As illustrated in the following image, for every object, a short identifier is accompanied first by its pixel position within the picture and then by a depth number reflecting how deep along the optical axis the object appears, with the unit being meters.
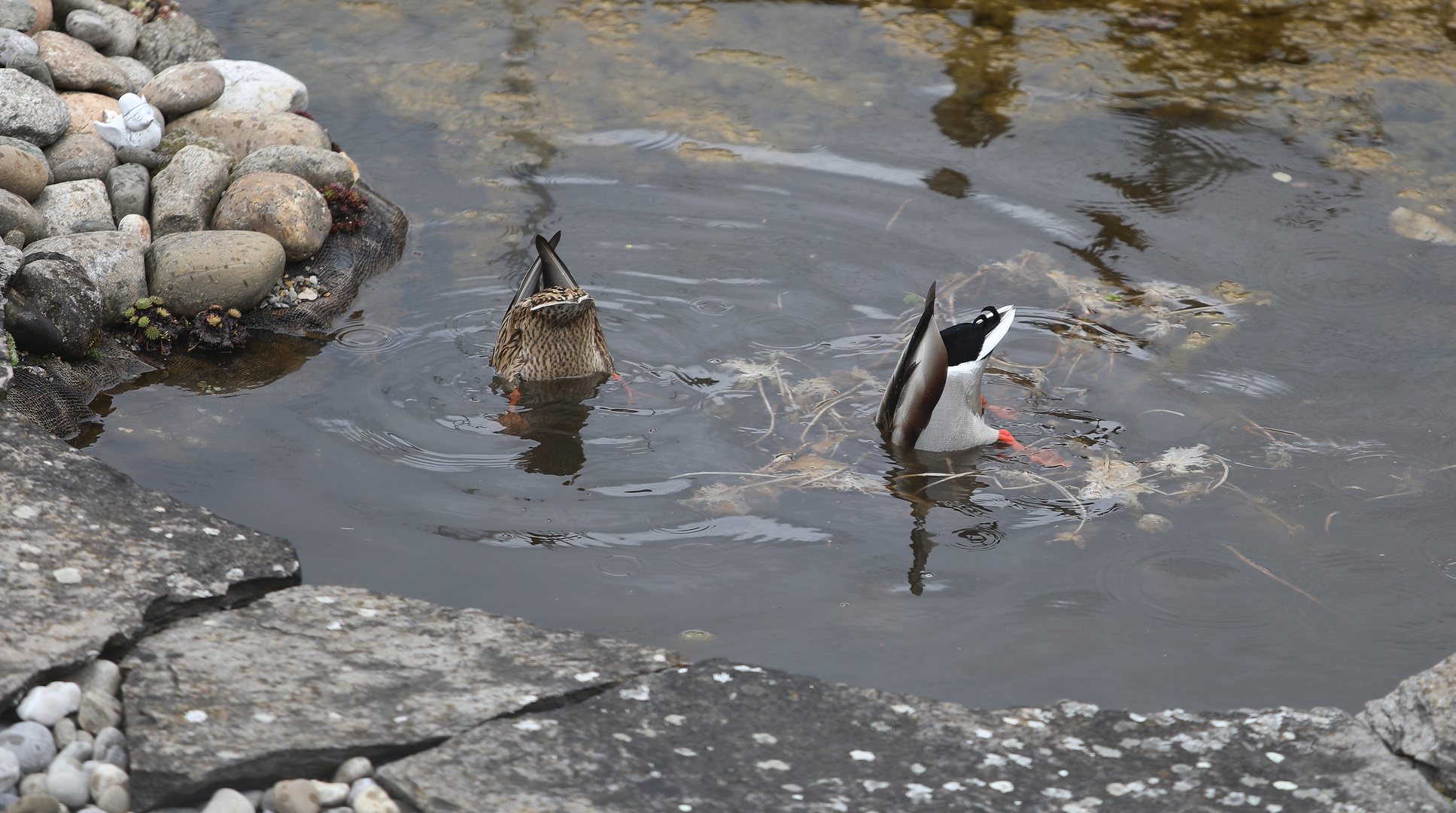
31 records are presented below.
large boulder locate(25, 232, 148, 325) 12.00
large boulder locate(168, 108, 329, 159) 14.92
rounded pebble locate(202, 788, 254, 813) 5.65
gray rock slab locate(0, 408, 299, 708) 6.49
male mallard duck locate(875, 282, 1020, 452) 9.97
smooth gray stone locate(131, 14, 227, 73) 16.08
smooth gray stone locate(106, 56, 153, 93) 15.22
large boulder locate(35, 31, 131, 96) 14.34
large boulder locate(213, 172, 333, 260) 13.27
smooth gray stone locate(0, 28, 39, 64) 13.70
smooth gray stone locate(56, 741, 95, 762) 5.89
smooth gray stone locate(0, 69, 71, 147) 12.87
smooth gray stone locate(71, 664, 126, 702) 6.35
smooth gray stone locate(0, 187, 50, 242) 11.94
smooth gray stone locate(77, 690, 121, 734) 6.09
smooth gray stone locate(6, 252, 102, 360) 10.84
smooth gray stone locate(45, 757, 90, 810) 5.66
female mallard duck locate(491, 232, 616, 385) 11.52
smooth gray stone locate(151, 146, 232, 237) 13.16
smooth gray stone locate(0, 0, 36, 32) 14.32
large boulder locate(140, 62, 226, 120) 14.82
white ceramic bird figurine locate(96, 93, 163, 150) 13.53
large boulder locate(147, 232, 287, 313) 12.28
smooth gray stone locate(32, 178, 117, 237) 12.52
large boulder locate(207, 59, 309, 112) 15.76
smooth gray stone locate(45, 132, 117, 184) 13.09
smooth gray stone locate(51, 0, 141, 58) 15.64
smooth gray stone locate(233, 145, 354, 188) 14.25
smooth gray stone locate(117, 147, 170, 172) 13.72
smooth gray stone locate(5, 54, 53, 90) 13.70
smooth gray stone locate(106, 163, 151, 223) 13.15
